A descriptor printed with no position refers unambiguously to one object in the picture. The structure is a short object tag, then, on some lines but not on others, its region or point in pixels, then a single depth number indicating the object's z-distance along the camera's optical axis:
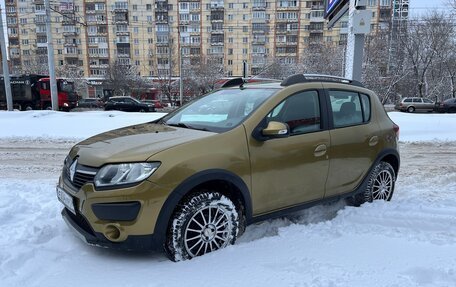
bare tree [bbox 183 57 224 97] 55.12
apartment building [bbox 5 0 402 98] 75.00
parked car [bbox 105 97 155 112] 35.12
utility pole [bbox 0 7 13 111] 23.30
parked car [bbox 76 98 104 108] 41.16
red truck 32.75
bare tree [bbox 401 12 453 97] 38.53
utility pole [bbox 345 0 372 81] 8.89
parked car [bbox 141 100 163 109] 41.36
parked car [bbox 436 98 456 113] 33.98
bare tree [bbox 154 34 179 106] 55.97
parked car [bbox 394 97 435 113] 35.12
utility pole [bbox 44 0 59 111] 21.08
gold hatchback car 2.91
